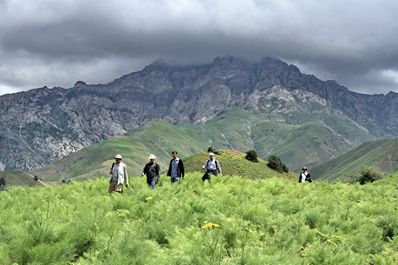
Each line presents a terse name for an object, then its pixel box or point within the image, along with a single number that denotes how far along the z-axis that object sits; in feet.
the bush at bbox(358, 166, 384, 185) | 196.00
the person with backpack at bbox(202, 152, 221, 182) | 86.45
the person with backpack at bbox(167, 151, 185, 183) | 81.00
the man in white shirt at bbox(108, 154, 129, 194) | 66.74
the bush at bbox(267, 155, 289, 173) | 381.40
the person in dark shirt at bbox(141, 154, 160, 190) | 75.00
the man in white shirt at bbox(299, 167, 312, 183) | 117.08
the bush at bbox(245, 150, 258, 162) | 387.55
